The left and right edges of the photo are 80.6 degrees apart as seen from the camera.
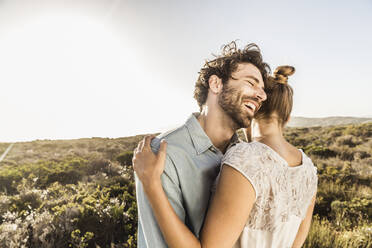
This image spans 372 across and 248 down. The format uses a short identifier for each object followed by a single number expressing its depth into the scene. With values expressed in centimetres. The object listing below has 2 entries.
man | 126
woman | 108
